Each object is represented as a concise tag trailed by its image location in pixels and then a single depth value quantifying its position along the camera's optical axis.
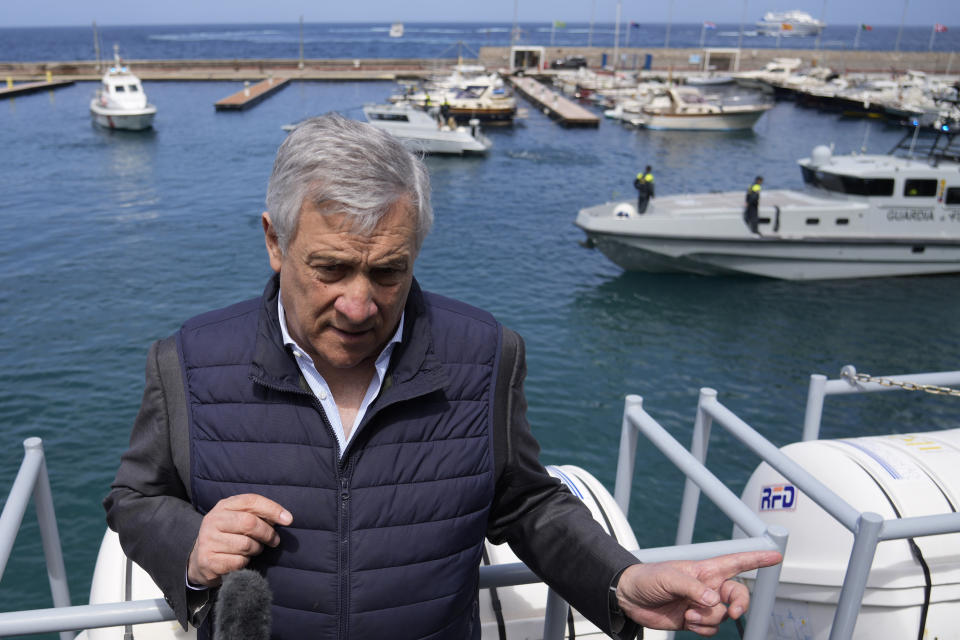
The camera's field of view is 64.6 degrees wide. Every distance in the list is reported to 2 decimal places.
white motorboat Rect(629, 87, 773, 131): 44.75
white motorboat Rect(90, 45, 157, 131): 38.97
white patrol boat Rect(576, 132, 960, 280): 17.45
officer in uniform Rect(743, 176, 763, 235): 17.17
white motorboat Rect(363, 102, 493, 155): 34.03
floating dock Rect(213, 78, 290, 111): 49.56
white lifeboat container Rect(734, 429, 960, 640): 3.90
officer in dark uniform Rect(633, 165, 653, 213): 18.34
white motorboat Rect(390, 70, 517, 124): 44.28
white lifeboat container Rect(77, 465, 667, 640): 2.90
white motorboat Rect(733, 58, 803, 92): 69.19
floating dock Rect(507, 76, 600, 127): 46.25
